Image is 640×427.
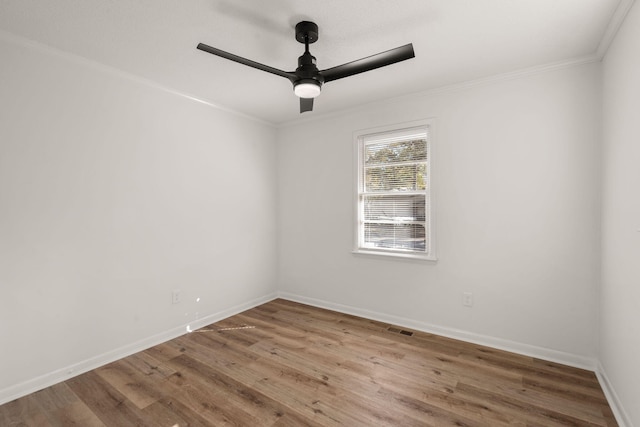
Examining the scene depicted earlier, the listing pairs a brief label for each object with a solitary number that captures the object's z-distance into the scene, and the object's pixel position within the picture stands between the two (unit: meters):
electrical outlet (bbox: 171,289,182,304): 3.07
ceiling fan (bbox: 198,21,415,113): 1.87
